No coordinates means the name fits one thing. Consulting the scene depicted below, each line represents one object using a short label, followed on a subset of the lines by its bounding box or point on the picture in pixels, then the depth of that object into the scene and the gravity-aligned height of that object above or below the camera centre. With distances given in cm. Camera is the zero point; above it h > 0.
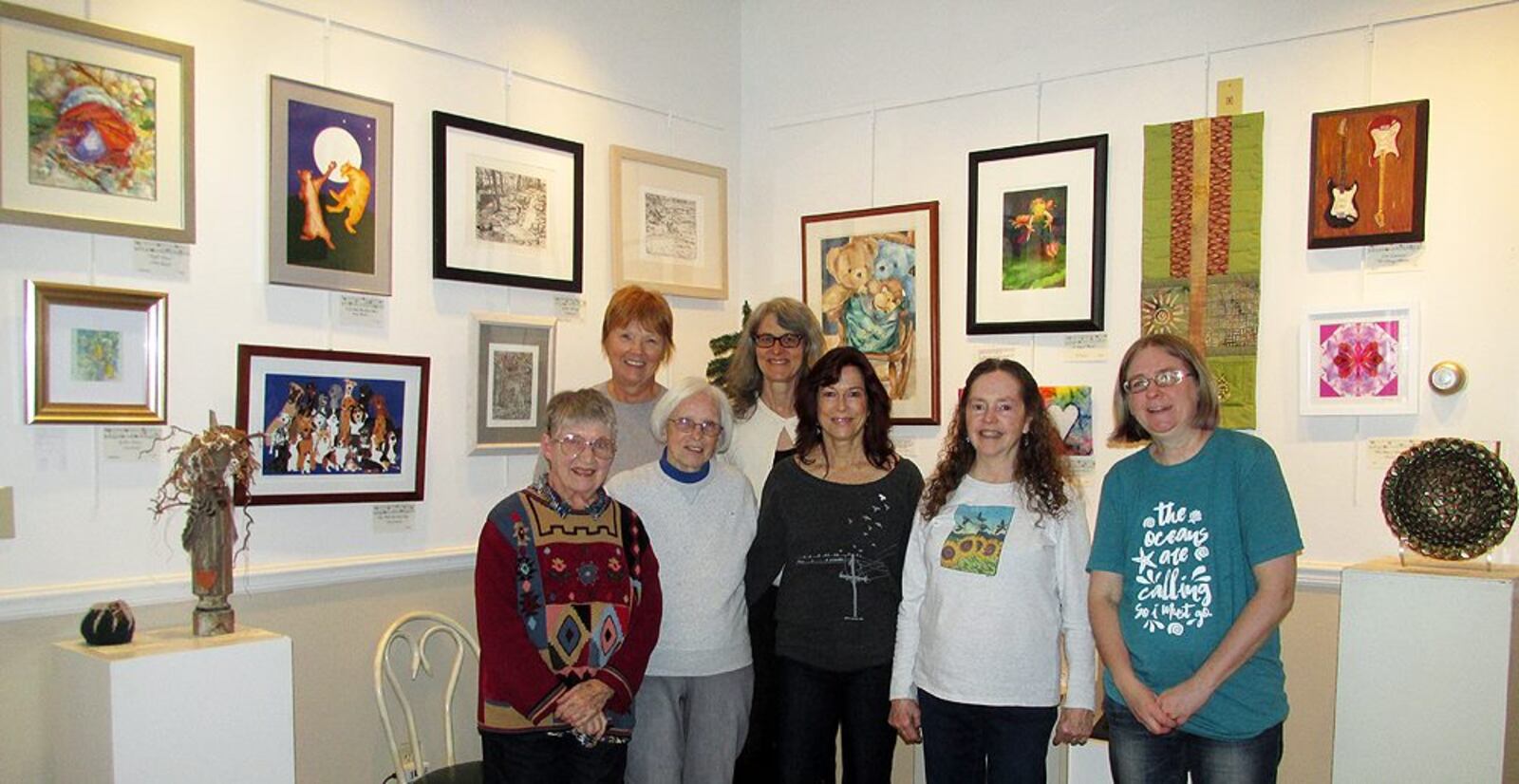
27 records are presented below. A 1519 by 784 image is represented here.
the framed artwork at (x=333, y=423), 317 -19
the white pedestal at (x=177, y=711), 250 -81
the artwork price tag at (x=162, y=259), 293 +25
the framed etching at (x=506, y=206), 364 +52
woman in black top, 278 -51
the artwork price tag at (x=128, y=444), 288 -23
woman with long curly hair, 258 -55
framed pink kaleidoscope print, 324 +3
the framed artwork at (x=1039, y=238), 382 +45
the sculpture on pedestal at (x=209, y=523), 277 -41
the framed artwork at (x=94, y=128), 269 +56
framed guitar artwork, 322 +57
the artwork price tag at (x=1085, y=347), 383 +7
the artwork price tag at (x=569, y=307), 401 +19
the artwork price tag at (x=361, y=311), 338 +14
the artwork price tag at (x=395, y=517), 349 -49
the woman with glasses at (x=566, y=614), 256 -58
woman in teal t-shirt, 236 -46
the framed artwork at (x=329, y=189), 319 +49
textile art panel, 352 +40
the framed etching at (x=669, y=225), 424 +54
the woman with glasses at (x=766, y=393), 327 -9
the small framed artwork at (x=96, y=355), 273 +0
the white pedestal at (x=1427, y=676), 263 -72
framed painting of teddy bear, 423 +29
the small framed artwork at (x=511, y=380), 373 -6
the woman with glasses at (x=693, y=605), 282 -60
